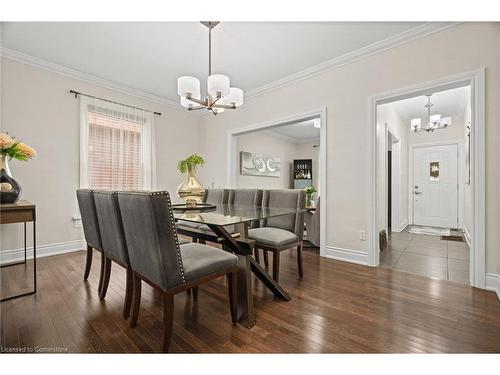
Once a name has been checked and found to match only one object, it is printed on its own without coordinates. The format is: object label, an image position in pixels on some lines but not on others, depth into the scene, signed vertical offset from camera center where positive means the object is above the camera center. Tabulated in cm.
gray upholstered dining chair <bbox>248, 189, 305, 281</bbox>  215 -45
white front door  514 +5
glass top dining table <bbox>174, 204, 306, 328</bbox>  151 -40
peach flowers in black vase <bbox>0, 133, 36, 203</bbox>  189 +23
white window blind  331 +66
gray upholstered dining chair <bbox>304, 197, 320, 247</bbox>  340 -59
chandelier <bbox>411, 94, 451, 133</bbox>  422 +127
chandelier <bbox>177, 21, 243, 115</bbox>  204 +92
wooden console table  179 -20
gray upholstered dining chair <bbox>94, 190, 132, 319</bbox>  146 -30
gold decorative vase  226 -1
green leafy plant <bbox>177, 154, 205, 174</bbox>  225 +25
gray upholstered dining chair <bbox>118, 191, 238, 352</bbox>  114 -37
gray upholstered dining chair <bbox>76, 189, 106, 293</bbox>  186 -28
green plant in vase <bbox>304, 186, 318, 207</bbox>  415 -17
